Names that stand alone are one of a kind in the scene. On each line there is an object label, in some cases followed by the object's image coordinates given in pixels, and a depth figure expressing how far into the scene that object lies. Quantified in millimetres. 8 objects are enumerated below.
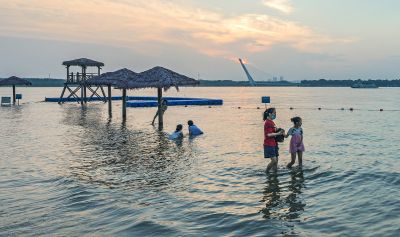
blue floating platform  44688
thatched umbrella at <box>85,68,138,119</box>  27375
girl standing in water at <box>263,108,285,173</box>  10156
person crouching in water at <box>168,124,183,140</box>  18094
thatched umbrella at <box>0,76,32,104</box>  49062
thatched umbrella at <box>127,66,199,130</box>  24000
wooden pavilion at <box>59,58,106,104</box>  48625
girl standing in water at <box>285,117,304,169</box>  10883
